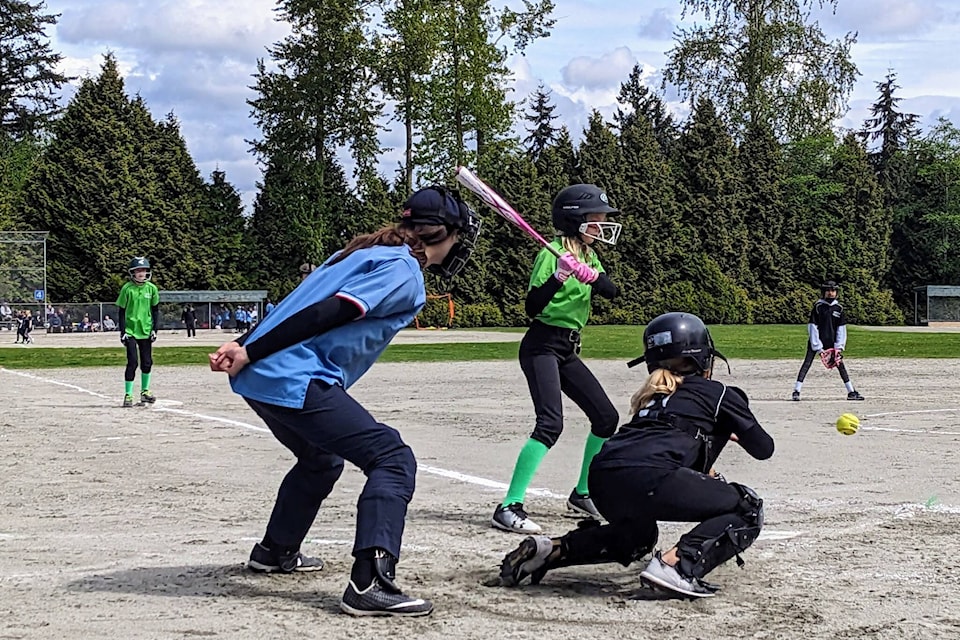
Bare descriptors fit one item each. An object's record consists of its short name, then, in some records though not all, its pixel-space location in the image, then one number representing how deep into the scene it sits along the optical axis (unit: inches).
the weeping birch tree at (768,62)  2203.5
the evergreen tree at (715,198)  2561.5
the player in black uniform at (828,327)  721.0
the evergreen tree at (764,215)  2576.3
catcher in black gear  198.5
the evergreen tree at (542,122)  3474.4
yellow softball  271.3
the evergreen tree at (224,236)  2504.9
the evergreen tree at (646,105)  3408.0
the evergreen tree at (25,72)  2751.0
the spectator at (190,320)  2034.9
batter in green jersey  268.8
